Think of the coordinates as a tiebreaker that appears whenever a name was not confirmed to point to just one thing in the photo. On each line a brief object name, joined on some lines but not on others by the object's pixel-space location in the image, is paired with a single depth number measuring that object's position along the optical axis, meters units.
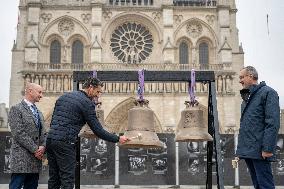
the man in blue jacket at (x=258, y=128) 5.04
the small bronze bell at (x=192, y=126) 6.09
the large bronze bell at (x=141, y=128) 5.62
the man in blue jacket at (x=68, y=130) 4.93
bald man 5.52
